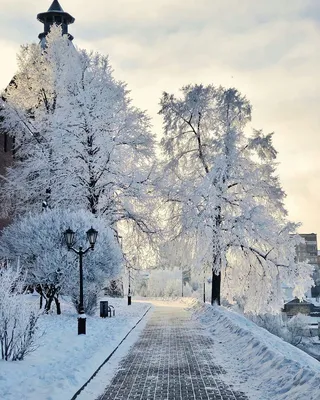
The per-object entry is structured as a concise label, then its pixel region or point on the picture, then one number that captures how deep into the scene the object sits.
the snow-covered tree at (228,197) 25.64
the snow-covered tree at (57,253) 21.09
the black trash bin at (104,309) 23.48
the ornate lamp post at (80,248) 15.97
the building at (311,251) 158.00
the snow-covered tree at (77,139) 26.45
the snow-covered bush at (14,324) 10.46
